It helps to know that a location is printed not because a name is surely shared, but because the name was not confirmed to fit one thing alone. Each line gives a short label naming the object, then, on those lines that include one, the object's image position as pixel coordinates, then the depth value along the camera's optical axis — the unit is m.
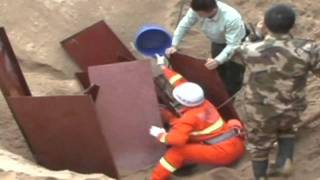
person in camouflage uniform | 6.52
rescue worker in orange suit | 7.71
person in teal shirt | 8.25
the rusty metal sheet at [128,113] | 8.07
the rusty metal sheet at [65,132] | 7.42
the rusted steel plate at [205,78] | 8.45
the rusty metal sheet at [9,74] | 8.02
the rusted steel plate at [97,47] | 9.69
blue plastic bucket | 9.40
